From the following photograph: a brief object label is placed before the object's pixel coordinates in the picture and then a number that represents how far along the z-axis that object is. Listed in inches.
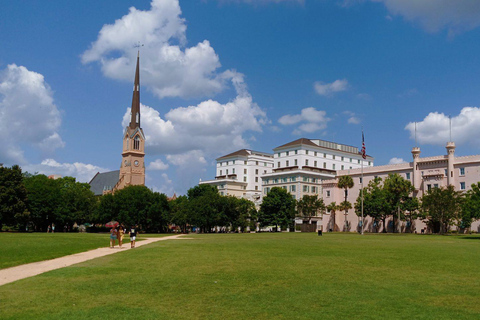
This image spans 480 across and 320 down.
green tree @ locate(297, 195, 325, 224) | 4301.2
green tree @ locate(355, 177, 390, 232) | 3659.0
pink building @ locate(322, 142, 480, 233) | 3641.7
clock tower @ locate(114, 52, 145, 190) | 6309.1
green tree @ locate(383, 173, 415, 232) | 3690.9
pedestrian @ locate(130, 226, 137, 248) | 1458.2
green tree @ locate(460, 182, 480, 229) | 2249.0
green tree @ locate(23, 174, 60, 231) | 3425.2
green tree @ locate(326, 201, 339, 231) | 4379.9
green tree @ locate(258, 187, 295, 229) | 4158.5
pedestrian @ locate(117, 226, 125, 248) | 1416.1
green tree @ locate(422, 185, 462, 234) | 3125.0
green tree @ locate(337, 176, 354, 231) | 4308.6
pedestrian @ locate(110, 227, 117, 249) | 1409.0
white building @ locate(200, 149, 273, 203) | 5812.0
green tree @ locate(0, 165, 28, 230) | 2886.3
